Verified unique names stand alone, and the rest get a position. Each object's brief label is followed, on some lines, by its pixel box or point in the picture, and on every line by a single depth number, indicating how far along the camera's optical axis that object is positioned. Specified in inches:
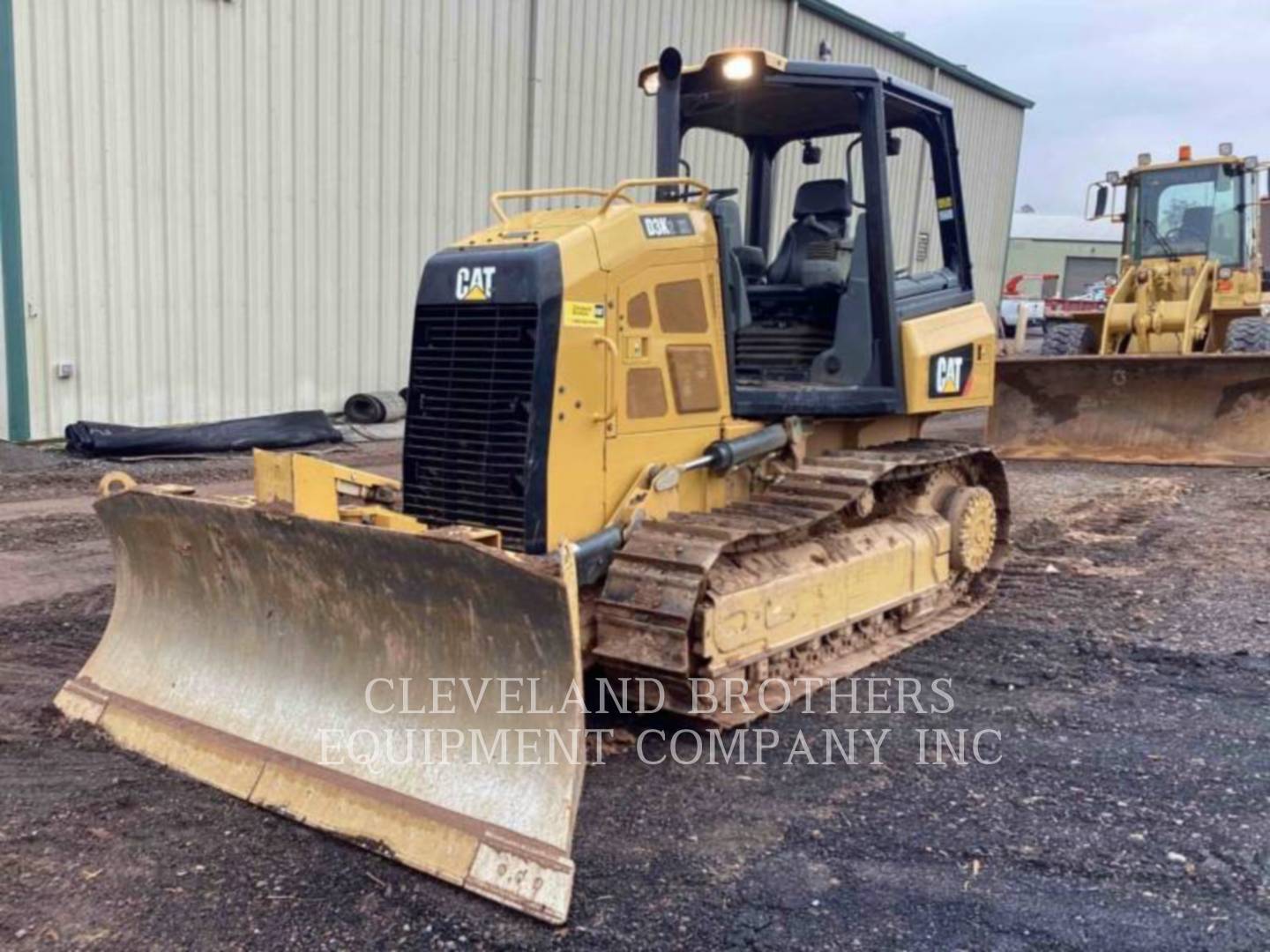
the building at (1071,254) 1585.9
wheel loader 402.9
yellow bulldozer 133.3
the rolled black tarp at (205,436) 374.9
